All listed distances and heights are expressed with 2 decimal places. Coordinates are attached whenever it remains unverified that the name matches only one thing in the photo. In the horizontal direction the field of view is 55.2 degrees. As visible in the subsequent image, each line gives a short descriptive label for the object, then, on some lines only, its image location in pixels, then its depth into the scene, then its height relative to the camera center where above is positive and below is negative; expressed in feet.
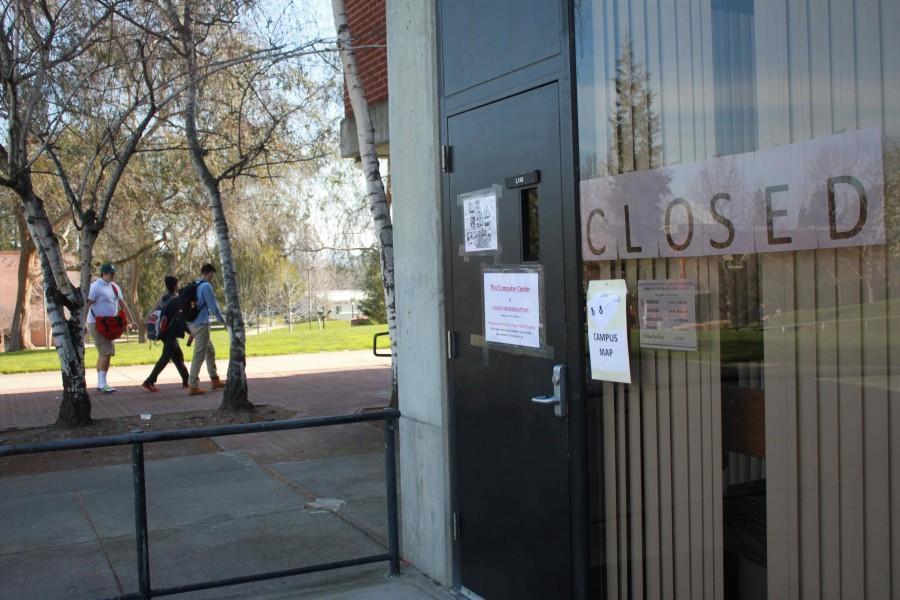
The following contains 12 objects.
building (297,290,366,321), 276.62 -8.22
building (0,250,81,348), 129.90 -0.93
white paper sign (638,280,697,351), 11.05 -0.58
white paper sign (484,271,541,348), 13.64 -0.54
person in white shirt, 42.45 -0.56
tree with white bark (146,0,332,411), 34.63 +8.46
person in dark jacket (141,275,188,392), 44.21 -2.76
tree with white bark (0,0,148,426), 30.76 +7.50
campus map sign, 12.05 -0.82
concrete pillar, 16.43 -0.08
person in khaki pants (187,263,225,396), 43.32 -1.93
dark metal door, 13.23 -1.80
